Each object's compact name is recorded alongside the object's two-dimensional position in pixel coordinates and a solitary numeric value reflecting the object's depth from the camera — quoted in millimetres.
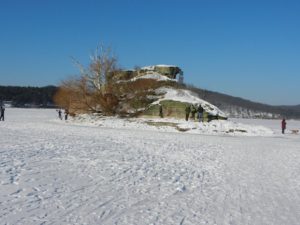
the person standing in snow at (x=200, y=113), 34406
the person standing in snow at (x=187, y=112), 35188
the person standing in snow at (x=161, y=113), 37081
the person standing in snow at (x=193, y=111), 35775
